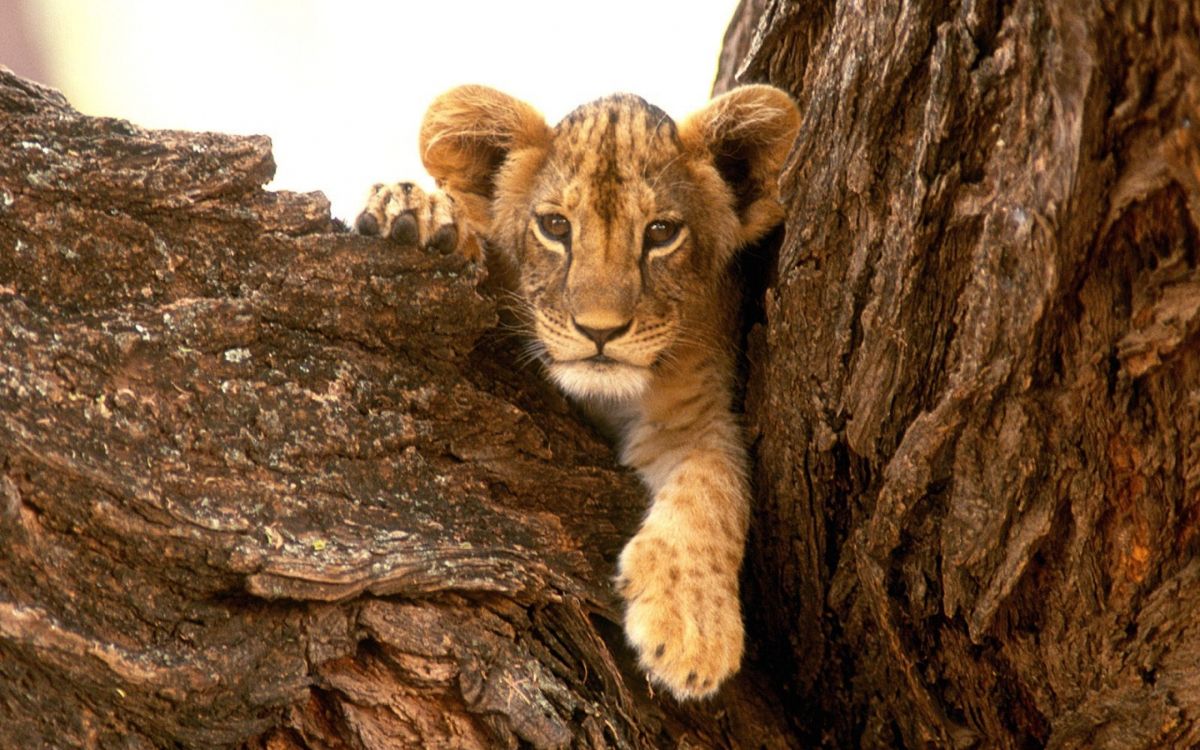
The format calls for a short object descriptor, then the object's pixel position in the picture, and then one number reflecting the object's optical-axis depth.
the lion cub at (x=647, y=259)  6.82
